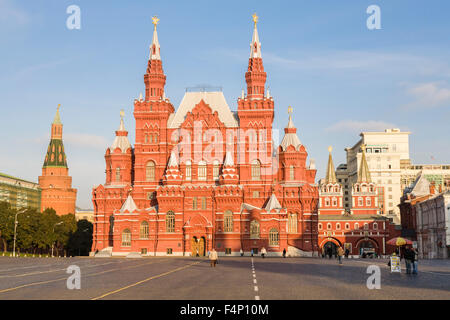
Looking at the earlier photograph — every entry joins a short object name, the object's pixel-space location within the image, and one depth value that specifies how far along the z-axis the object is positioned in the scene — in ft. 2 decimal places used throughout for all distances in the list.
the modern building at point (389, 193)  635.66
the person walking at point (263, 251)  255.95
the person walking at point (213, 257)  159.74
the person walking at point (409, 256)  121.49
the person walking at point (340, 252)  180.71
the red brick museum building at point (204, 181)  293.43
